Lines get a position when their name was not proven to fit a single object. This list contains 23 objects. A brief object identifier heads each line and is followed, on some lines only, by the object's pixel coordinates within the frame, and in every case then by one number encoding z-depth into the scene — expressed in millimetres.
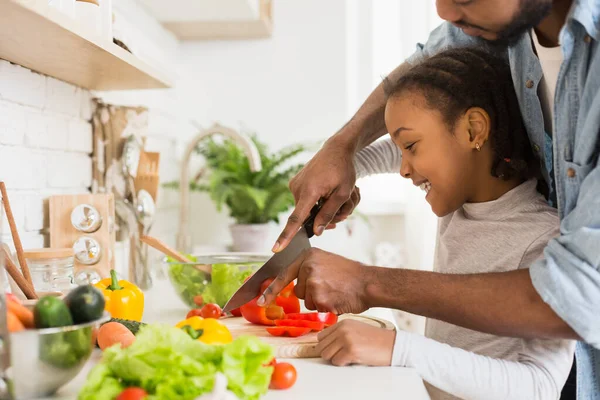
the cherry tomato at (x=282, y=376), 883
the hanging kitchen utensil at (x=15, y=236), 1191
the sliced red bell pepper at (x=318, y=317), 1309
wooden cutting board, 1093
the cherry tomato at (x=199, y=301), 1517
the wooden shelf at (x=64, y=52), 1018
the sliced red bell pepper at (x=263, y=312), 1347
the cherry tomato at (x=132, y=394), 704
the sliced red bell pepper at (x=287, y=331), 1245
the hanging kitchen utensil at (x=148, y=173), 1880
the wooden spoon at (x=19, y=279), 1068
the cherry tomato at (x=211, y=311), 1342
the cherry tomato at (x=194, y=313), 1344
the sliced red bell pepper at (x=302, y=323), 1267
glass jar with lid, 1286
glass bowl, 1504
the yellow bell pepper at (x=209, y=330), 906
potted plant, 2732
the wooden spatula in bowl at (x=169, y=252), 1537
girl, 1195
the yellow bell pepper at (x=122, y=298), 1232
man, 921
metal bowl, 716
